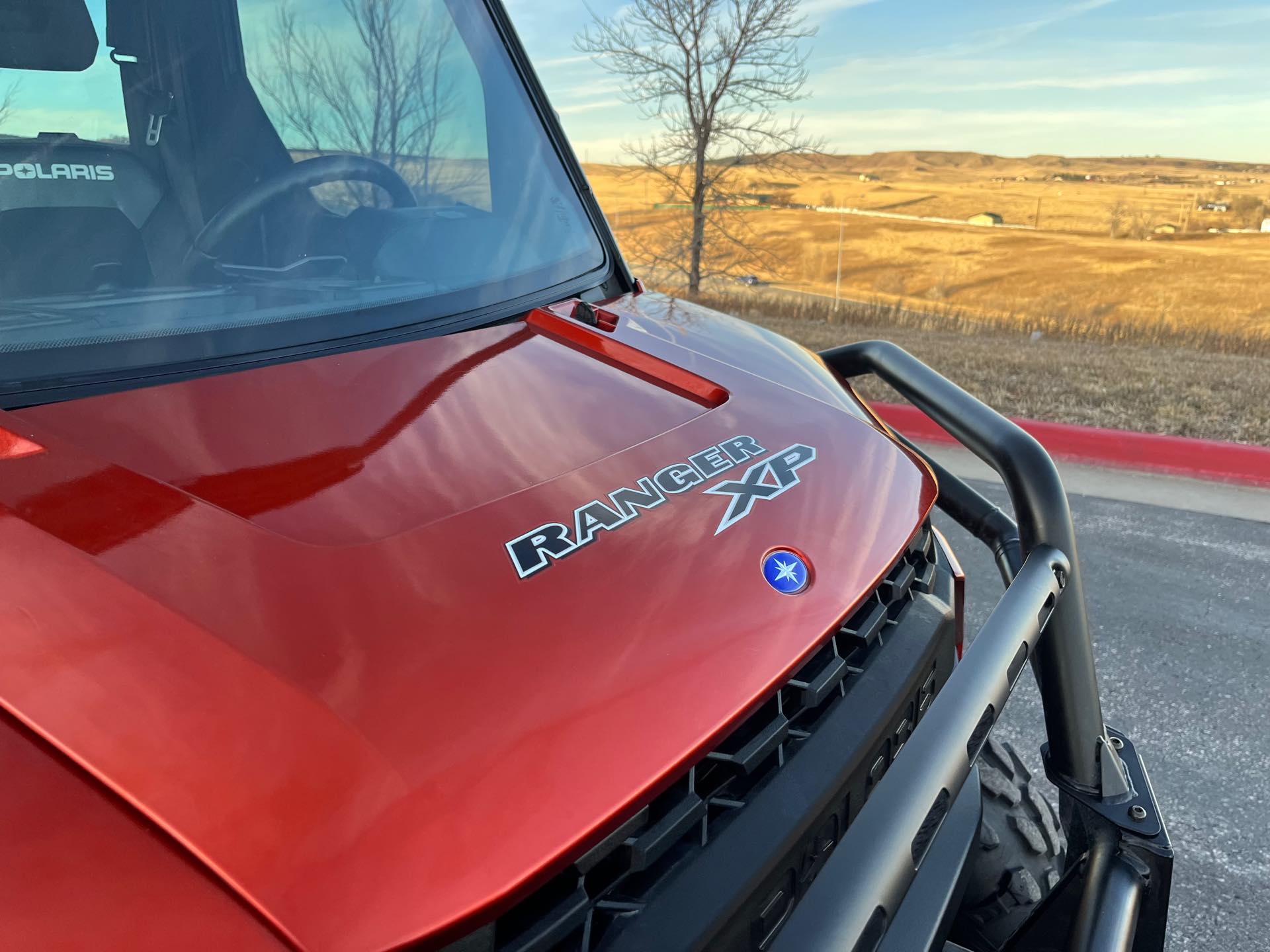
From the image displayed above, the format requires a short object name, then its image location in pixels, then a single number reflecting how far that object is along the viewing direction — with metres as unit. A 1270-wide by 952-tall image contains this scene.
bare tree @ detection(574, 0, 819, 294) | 17.55
